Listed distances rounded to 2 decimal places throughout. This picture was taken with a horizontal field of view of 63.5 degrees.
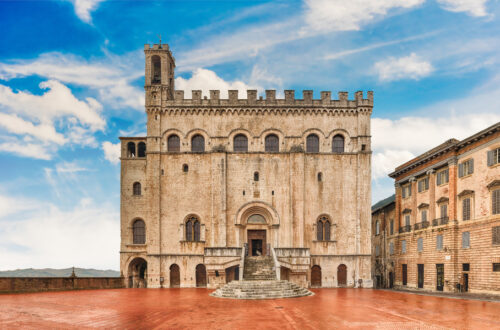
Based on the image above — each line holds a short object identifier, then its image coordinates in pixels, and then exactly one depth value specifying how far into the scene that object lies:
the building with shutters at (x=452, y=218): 26.05
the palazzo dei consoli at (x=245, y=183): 34.91
